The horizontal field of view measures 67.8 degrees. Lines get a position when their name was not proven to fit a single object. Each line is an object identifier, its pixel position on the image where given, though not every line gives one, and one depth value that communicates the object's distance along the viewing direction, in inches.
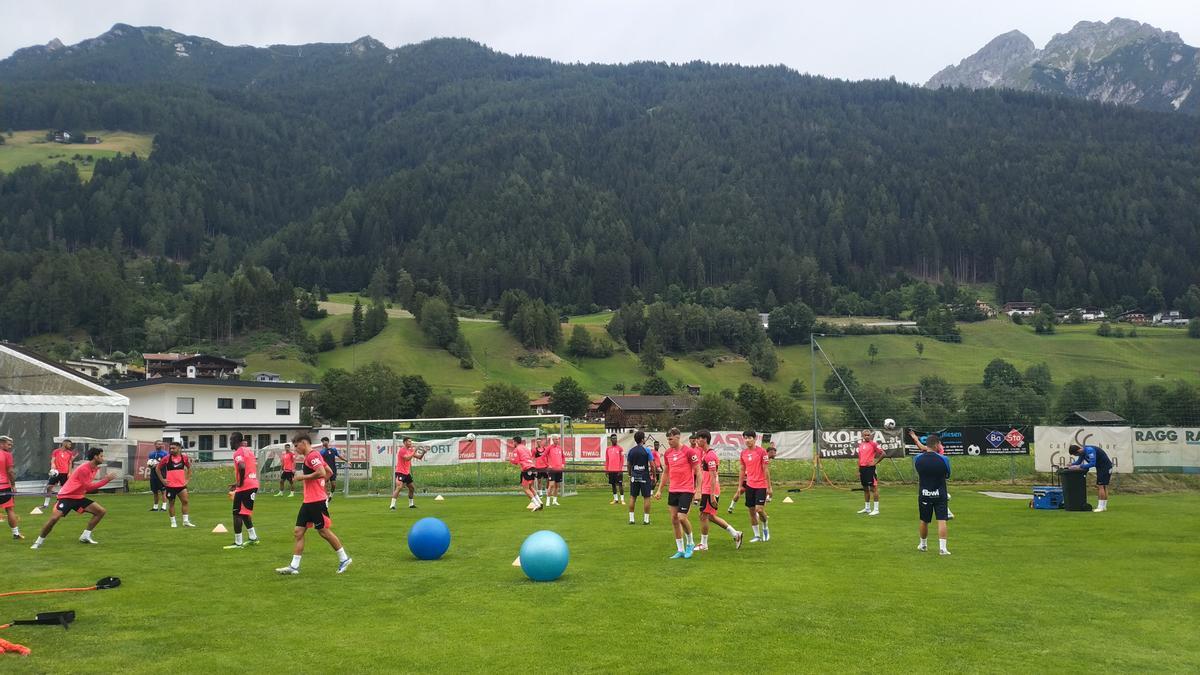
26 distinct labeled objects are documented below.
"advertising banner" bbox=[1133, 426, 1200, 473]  1311.5
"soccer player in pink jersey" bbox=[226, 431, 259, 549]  659.4
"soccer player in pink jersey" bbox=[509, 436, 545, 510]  1021.8
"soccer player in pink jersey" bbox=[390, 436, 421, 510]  1019.9
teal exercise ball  485.7
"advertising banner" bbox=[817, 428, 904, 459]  1632.5
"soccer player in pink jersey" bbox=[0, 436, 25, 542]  696.4
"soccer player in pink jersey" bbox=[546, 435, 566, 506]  1055.6
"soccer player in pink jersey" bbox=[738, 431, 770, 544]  657.0
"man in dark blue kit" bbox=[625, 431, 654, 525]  804.6
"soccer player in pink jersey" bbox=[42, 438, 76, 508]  837.2
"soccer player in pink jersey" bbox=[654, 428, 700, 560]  577.3
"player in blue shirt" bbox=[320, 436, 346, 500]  1094.4
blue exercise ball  582.2
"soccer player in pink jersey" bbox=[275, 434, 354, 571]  525.3
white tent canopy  1328.7
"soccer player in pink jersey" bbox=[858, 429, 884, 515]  893.2
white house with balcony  2844.5
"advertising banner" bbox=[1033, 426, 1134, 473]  1314.0
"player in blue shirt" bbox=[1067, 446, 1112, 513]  900.6
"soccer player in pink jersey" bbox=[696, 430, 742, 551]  601.9
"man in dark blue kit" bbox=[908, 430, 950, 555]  590.2
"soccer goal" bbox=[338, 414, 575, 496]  1380.4
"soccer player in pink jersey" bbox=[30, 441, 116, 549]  660.1
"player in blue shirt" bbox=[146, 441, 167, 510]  1042.6
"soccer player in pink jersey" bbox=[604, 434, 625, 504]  1075.3
